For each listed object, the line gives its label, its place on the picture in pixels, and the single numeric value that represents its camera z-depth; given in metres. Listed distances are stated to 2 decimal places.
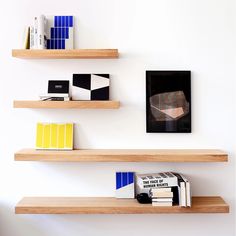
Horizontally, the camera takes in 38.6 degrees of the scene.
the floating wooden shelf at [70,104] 2.13
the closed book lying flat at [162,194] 2.12
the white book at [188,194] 2.09
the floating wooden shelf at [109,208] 2.09
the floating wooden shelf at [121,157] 2.09
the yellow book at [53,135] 2.23
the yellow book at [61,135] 2.23
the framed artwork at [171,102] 2.27
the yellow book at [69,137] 2.24
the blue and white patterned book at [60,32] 2.25
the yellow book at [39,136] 2.24
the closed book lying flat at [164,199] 2.12
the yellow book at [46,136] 2.23
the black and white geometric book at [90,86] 2.26
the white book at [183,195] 2.09
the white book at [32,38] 2.17
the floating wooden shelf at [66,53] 2.12
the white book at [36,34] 2.16
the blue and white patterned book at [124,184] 2.26
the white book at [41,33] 2.15
